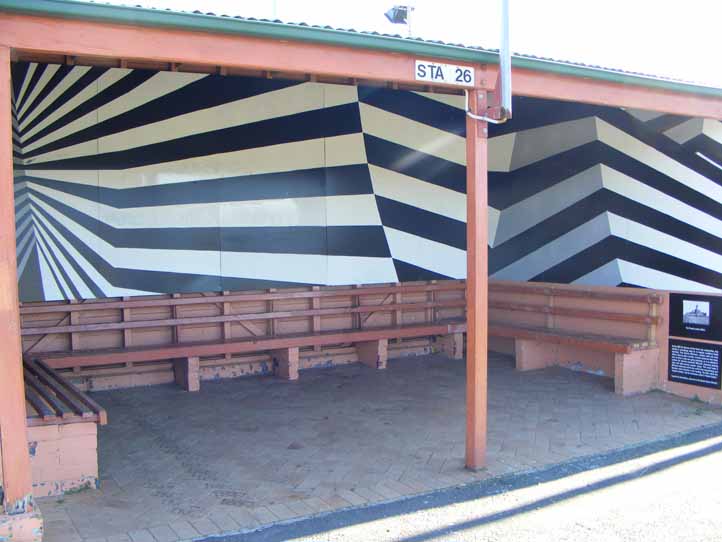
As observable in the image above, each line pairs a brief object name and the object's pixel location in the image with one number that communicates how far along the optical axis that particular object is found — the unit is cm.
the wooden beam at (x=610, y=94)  507
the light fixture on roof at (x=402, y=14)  890
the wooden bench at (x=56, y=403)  443
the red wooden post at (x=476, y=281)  488
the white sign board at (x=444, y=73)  470
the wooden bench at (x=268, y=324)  692
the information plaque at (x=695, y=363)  670
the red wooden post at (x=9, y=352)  355
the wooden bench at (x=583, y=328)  712
